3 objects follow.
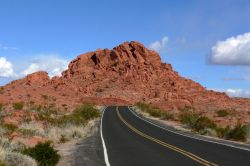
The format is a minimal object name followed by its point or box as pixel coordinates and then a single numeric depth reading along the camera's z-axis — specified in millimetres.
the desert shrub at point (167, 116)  51850
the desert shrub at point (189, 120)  35812
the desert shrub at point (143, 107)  73200
